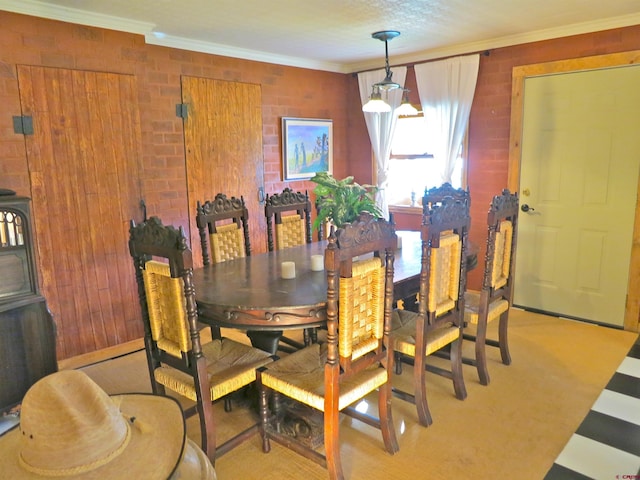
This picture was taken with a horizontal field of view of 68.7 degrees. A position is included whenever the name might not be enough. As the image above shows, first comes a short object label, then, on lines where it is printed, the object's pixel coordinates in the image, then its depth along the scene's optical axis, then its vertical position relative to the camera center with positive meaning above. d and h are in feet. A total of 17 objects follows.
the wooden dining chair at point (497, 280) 9.50 -2.63
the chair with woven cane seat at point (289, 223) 11.55 -1.64
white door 11.96 -1.01
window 16.17 -0.27
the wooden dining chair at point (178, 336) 6.54 -2.61
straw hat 3.02 -1.88
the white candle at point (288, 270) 8.31 -1.96
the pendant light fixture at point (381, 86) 11.76 +1.73
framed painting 15.65 +0.38
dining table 6.91 -2.11
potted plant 8.88 -0.81
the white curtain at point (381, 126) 16.26 +1.05
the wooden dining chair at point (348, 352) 6.38 -2.82
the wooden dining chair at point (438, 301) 7.99 -2.61
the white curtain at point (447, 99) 14.17 +1.73
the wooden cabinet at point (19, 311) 8.23 -2.65
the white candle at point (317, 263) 8.82 -1.96
